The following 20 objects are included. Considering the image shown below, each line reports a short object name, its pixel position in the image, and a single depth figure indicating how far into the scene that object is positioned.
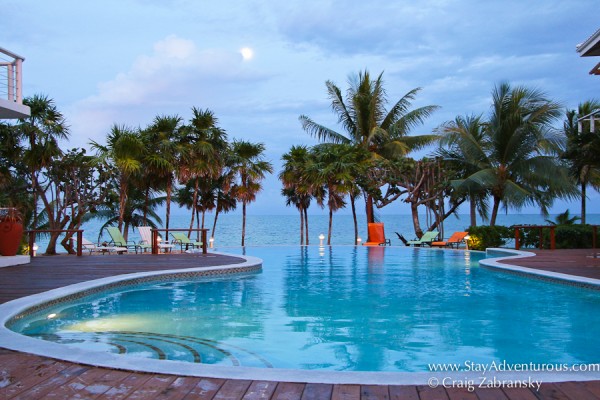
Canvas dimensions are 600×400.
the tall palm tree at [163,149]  21.56
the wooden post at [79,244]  15.54
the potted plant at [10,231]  11.43
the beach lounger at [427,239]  21.61
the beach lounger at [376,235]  23.05
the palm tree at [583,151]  15.03
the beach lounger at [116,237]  18.27
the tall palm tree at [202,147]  22.88
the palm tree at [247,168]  25.69
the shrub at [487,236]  19.41
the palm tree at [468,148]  23.17
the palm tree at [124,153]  19.98
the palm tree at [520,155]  21.42
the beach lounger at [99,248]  17.11
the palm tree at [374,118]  26.06
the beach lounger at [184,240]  18.91
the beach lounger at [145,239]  18.77
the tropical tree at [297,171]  25.86
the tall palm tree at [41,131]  20.59
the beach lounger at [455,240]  20.28
